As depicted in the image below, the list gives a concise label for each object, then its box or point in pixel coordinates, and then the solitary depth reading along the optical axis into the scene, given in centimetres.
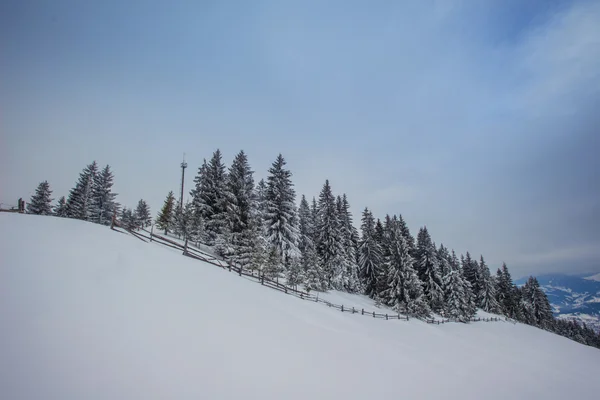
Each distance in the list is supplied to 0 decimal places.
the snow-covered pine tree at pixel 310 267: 3231
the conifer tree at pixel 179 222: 3989
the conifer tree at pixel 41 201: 4830
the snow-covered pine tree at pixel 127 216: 6420
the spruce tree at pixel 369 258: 4747
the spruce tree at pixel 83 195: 4691
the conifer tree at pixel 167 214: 4431
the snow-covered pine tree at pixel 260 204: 3697
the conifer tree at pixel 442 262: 5646
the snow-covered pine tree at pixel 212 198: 3566
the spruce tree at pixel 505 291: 7275
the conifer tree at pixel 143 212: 6962
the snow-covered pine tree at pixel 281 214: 3522
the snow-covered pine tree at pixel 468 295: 5075
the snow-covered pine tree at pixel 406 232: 5447
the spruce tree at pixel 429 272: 4784
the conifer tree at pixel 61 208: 5116
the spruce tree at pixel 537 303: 7581
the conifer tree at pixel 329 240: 4122
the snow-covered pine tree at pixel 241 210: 2886
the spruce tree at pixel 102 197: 4686
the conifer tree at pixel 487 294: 6869
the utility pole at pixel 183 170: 5511
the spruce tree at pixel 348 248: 4253
